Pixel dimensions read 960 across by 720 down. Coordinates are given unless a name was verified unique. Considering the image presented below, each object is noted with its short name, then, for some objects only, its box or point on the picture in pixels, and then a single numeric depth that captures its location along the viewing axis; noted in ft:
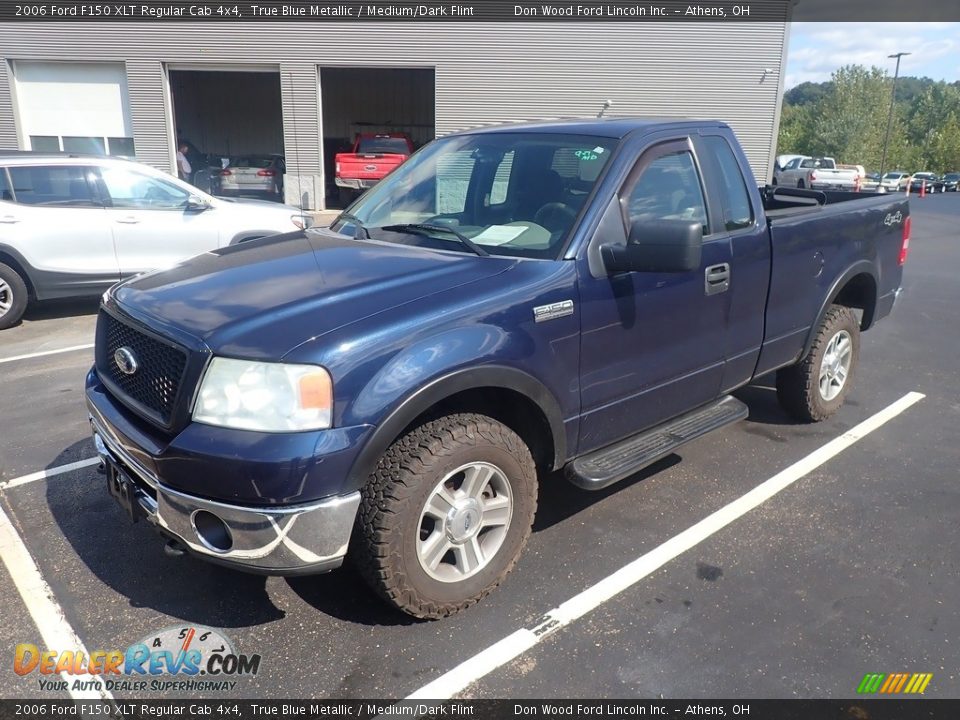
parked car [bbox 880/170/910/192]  156.46
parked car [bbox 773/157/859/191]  104.12
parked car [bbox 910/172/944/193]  163.73
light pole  206.82
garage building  60.23
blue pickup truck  8.25
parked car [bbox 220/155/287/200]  65.36
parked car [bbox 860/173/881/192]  128.62
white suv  25.53
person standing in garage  62.69
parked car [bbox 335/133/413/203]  63.72
